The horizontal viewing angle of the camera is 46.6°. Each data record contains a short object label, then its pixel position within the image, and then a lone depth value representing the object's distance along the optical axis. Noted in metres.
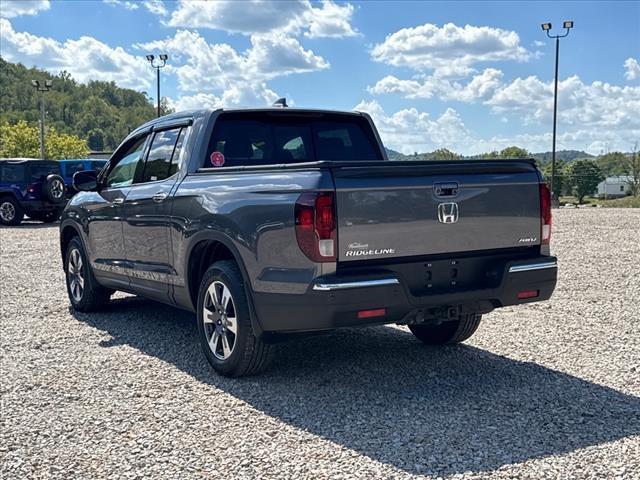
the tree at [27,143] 76.75
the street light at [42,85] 46.97
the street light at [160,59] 38.06
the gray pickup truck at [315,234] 4.36
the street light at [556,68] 31.11
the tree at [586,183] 81.19
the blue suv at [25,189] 21.70
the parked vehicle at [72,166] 25.02
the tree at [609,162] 94.31
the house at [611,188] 106.12
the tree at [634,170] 54.91
